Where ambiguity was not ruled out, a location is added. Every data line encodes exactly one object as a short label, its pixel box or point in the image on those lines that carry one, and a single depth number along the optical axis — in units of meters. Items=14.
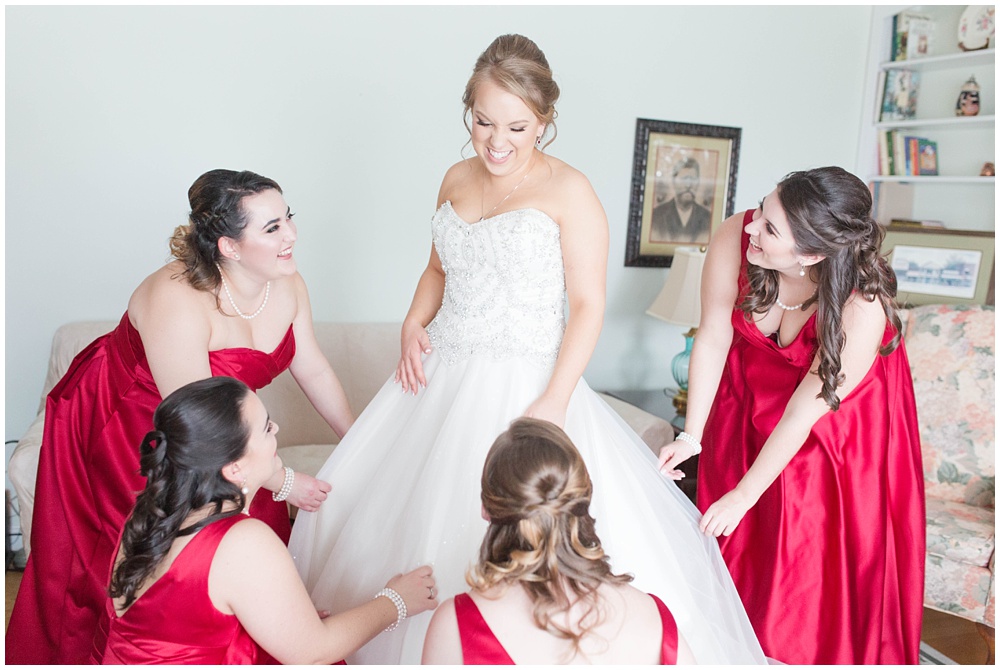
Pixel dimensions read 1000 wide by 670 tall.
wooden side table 3.37
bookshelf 3.93
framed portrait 3.94
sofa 3.08
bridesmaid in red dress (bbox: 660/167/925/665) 1.87
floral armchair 2.65
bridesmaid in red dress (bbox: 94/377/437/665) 1.34
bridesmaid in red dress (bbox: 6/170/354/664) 1.92
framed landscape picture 3.69
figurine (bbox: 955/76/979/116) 3.88
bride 1.71
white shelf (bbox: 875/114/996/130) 3.81
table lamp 3.55
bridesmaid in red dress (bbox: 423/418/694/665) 1.20
